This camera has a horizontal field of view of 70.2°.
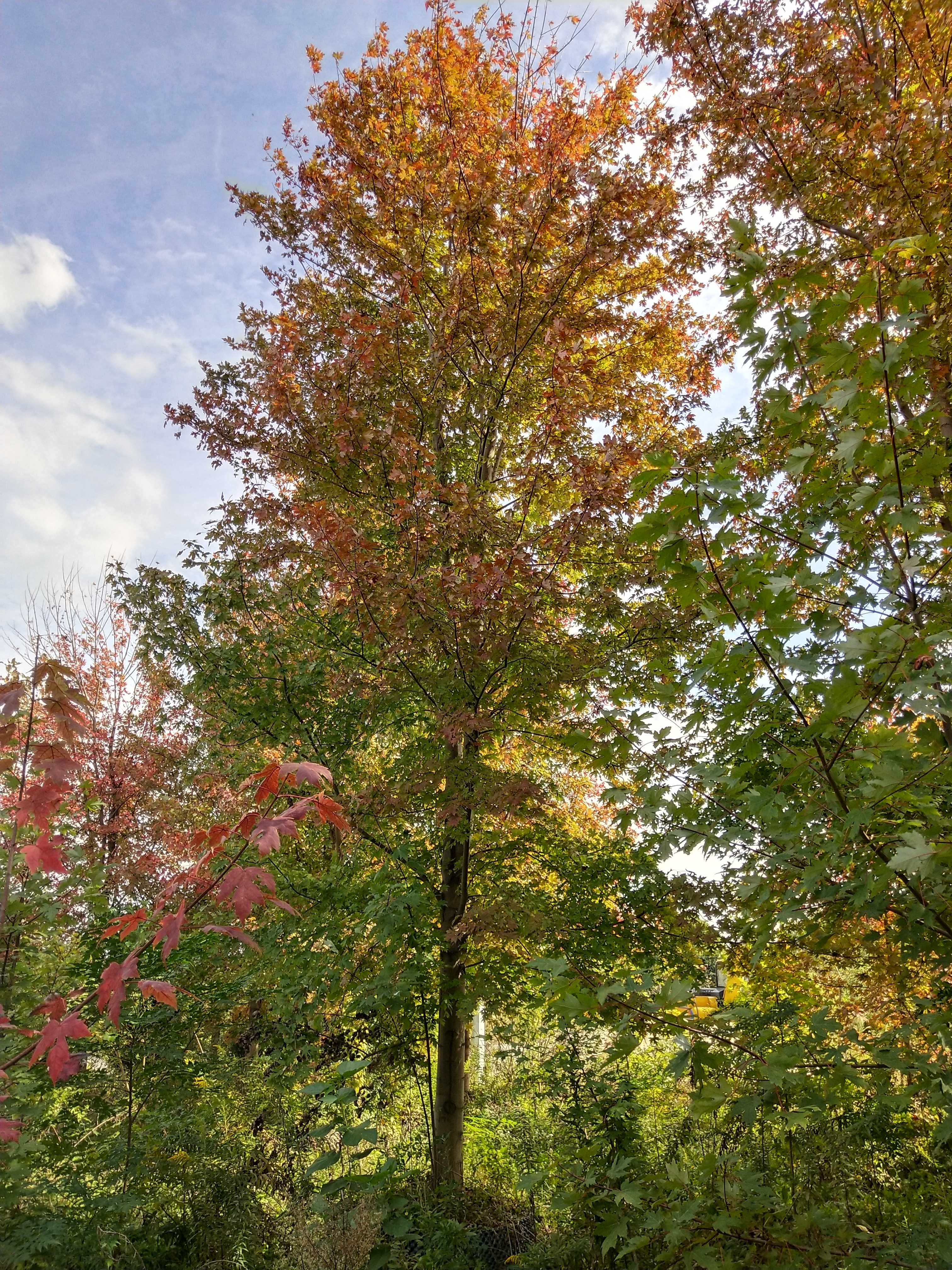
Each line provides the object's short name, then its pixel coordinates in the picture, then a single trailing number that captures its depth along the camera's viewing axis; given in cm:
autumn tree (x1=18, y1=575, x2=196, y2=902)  966
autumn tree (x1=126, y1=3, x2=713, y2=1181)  423
